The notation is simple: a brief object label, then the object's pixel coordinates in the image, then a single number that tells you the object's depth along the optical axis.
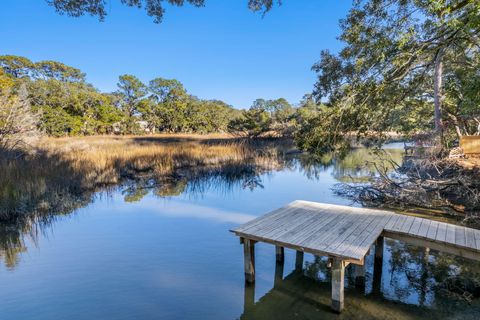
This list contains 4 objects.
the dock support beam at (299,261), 3.95
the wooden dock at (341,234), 2.90
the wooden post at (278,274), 3.61
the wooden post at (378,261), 3.71
